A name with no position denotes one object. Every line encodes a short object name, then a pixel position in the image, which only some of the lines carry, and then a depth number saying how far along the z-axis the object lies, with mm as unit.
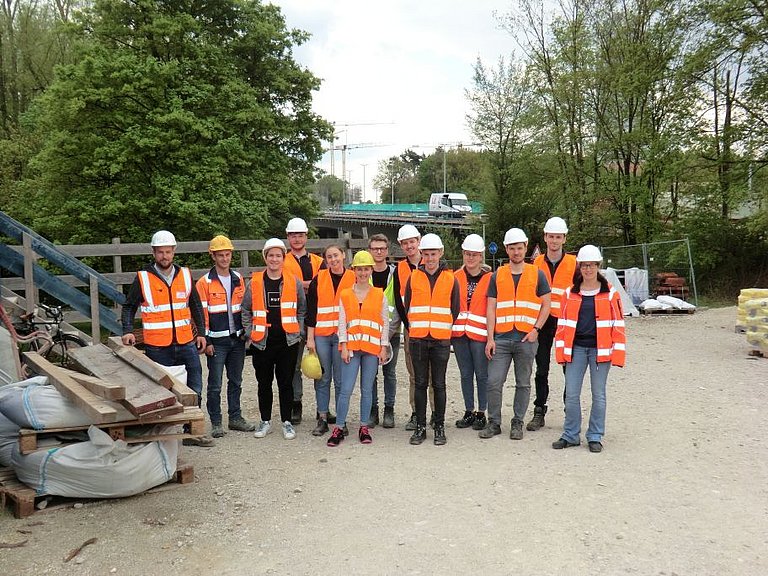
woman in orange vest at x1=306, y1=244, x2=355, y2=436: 6211
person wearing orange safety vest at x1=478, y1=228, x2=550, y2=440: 5973
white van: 47656
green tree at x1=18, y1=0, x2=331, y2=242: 17125
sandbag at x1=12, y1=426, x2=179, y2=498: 4422
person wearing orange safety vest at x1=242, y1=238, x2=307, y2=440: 6133
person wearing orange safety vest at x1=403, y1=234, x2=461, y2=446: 5844
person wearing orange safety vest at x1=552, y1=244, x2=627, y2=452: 5586
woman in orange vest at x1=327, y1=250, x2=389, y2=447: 5930
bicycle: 7281
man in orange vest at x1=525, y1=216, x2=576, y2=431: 6344
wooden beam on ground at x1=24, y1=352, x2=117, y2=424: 4223
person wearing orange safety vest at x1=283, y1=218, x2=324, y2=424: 6977
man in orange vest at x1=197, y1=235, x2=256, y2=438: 6227
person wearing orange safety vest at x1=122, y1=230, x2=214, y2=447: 5750
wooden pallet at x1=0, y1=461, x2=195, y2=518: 4348
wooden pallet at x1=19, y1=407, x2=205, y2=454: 4406
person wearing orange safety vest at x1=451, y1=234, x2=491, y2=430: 6129
